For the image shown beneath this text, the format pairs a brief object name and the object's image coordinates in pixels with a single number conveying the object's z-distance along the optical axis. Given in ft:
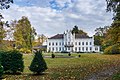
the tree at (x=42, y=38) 201.10
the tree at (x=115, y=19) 34.44
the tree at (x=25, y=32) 110.04
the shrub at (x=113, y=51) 101.45
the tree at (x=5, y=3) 29.50
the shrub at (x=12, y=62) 27.82
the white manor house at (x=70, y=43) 185.53
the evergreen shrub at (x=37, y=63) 26.87
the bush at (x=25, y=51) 111.79
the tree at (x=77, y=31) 203.07
